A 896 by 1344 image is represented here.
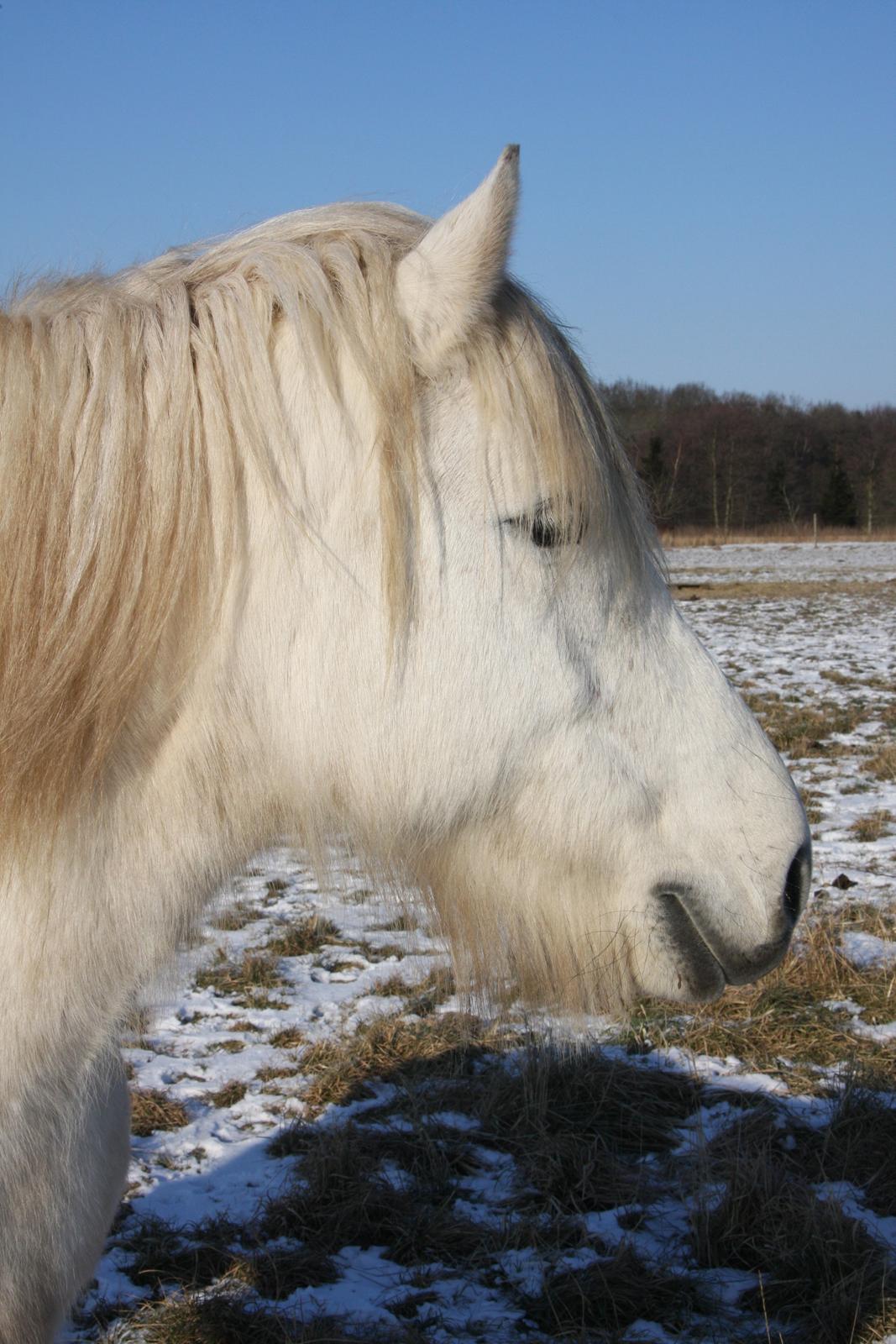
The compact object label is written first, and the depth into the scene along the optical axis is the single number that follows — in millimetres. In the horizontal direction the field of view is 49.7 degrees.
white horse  1226
